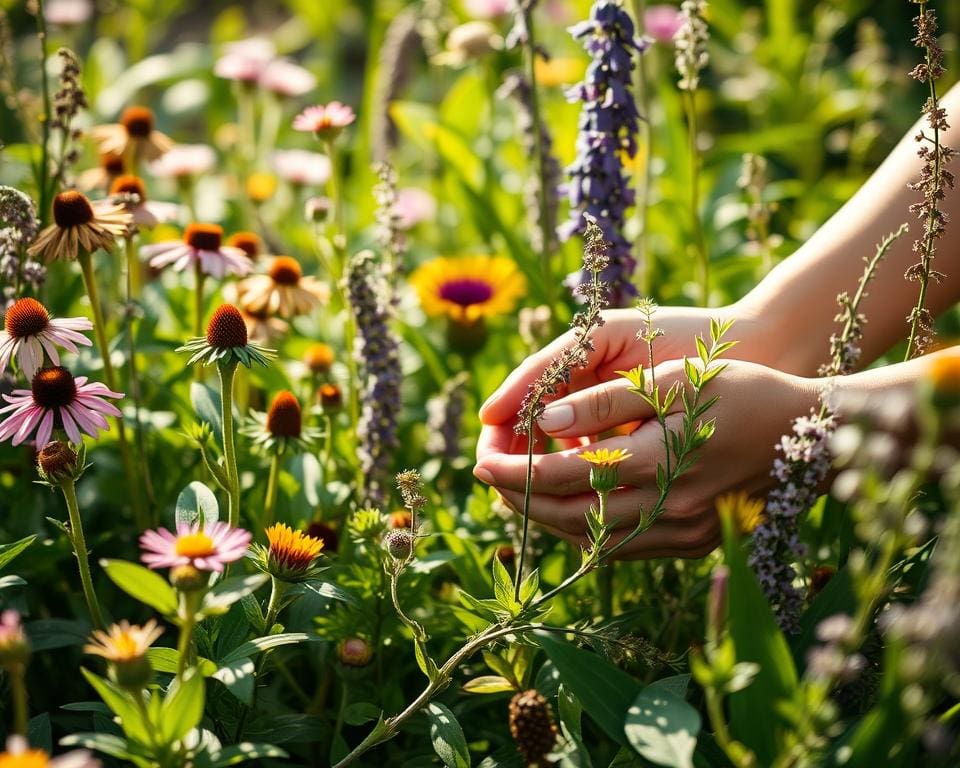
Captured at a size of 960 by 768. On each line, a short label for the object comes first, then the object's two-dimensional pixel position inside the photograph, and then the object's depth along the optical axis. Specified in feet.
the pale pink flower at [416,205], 7.75
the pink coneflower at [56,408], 3.58
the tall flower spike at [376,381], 4.59
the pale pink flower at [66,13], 8.92
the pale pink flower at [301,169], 7.96
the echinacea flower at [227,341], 3.57
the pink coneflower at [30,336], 3.73
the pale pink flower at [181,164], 6.73
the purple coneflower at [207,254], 4.74
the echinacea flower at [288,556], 3.36
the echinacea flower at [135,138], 5.90
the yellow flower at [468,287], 5.95
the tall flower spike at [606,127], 4.39
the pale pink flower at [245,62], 7.63
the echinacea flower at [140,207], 4.89
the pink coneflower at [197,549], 2.78
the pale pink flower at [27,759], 2.31
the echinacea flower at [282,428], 4.16
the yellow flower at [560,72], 8.40
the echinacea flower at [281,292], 5.03
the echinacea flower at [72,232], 4.08
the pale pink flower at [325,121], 5.02
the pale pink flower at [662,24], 9.36
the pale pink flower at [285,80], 7.92
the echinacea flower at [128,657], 2.59
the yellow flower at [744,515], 3.17
